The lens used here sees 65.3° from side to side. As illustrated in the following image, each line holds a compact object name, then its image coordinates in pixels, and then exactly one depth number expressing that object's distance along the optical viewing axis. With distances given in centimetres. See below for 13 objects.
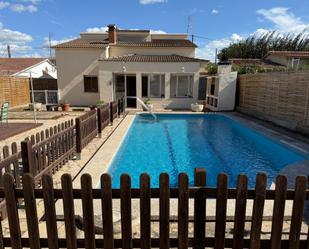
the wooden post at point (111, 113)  1255
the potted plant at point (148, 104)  1871
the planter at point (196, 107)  1862
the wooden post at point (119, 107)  1561
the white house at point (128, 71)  1952
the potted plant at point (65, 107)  1859
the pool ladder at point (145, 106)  1720
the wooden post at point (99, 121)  983
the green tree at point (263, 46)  4525
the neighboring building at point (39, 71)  2127
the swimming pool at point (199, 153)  779
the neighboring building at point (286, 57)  2936
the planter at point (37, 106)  1864
